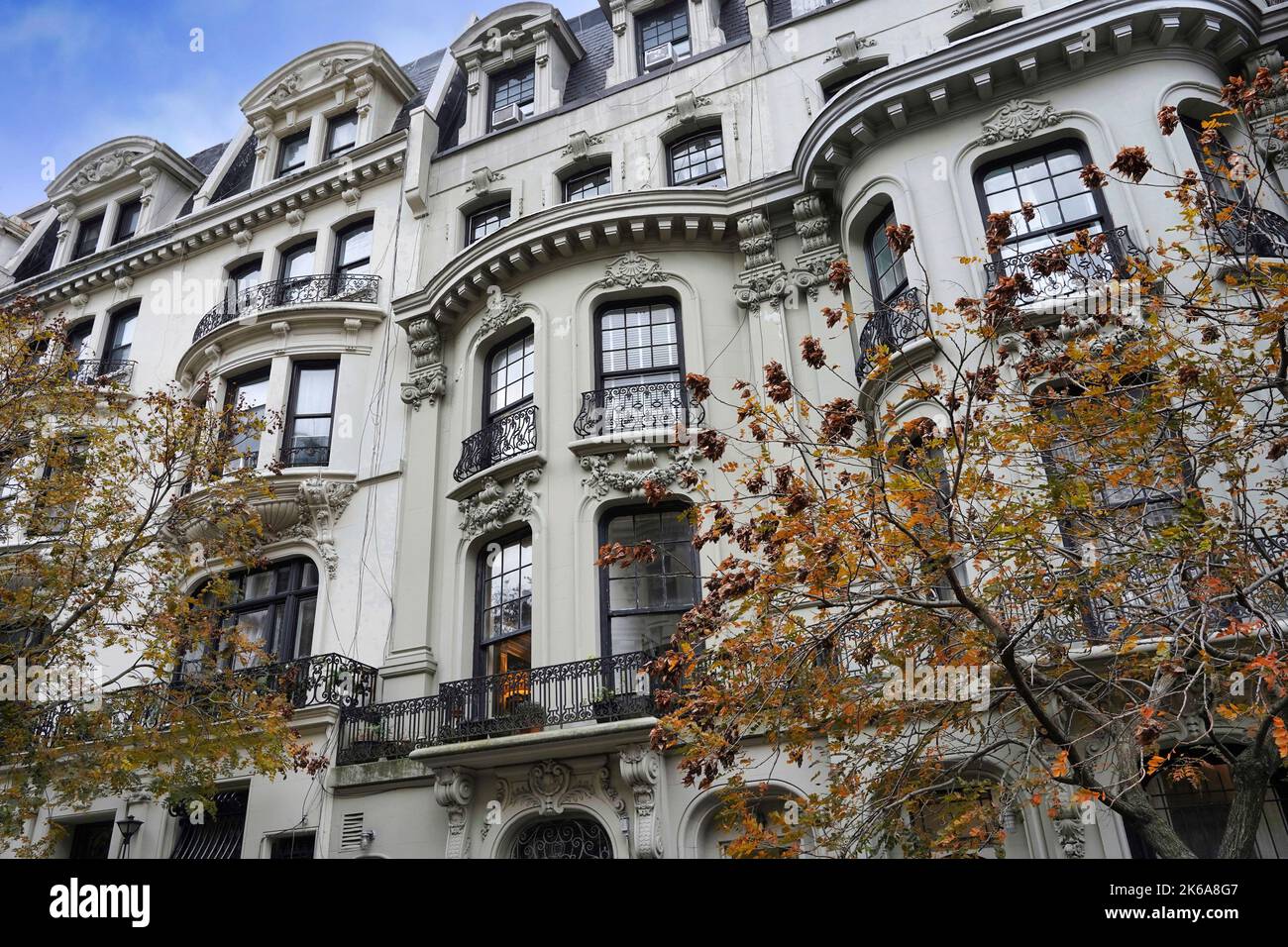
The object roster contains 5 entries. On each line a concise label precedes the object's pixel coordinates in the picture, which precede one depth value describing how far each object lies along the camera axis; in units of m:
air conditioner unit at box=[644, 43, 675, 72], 21.08
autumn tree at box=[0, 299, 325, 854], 12.38
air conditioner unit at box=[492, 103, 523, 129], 22.05
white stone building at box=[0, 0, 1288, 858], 13.87
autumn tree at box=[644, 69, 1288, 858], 7.36
